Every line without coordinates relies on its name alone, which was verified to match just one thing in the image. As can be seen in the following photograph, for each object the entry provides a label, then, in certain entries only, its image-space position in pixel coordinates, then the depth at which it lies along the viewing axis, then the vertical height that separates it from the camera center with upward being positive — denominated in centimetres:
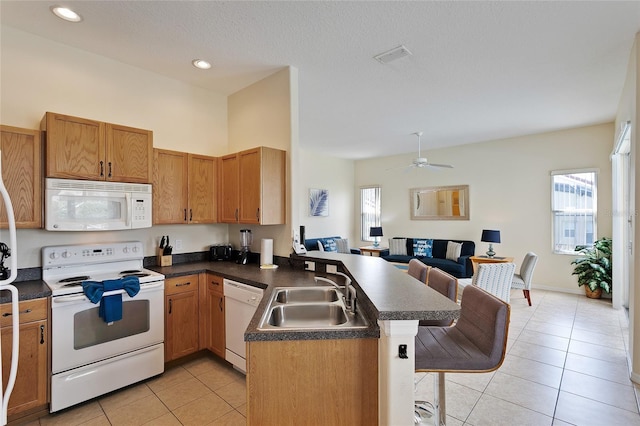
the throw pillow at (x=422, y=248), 685 -74
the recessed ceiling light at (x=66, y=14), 230 +147
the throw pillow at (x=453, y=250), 634 -73
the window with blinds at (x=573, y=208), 543 +10
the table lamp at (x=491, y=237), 579 -42
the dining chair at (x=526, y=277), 475 -96
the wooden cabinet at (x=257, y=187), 310 +27
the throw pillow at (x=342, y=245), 741 -74
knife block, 329 -48
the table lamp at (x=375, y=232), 781 -45
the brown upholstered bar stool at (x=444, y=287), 215 -51
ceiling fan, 568 +90
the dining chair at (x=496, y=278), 400 -81
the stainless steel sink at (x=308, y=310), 170 -59
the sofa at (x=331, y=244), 692 -69
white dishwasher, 265 -87
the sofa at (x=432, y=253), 605 -85
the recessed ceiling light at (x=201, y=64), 305 +145
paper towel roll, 324 -39
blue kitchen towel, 233 -60
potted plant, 497 -86
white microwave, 246 +7
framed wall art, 761 +28
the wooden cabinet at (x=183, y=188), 315 +27
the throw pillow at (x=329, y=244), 710 -68
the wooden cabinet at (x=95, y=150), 245 +53
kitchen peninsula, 152 -76
